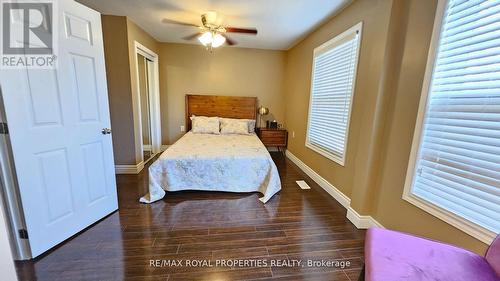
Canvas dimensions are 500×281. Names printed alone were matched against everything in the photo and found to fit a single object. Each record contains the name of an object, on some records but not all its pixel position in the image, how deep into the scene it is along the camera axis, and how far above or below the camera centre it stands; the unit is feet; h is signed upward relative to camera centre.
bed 8.78 -2.94
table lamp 16.01 -0.42
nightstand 15.29 -2.29
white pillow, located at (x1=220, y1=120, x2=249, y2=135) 14.25 -1.61
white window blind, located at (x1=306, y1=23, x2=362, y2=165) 8.55 +0.71
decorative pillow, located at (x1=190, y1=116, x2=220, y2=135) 14.15 -1.50
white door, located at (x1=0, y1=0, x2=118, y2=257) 5.11 -0.96
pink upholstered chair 3.03 -2.37
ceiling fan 9.13 +3.32
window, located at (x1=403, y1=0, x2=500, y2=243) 4.04 -0.27
